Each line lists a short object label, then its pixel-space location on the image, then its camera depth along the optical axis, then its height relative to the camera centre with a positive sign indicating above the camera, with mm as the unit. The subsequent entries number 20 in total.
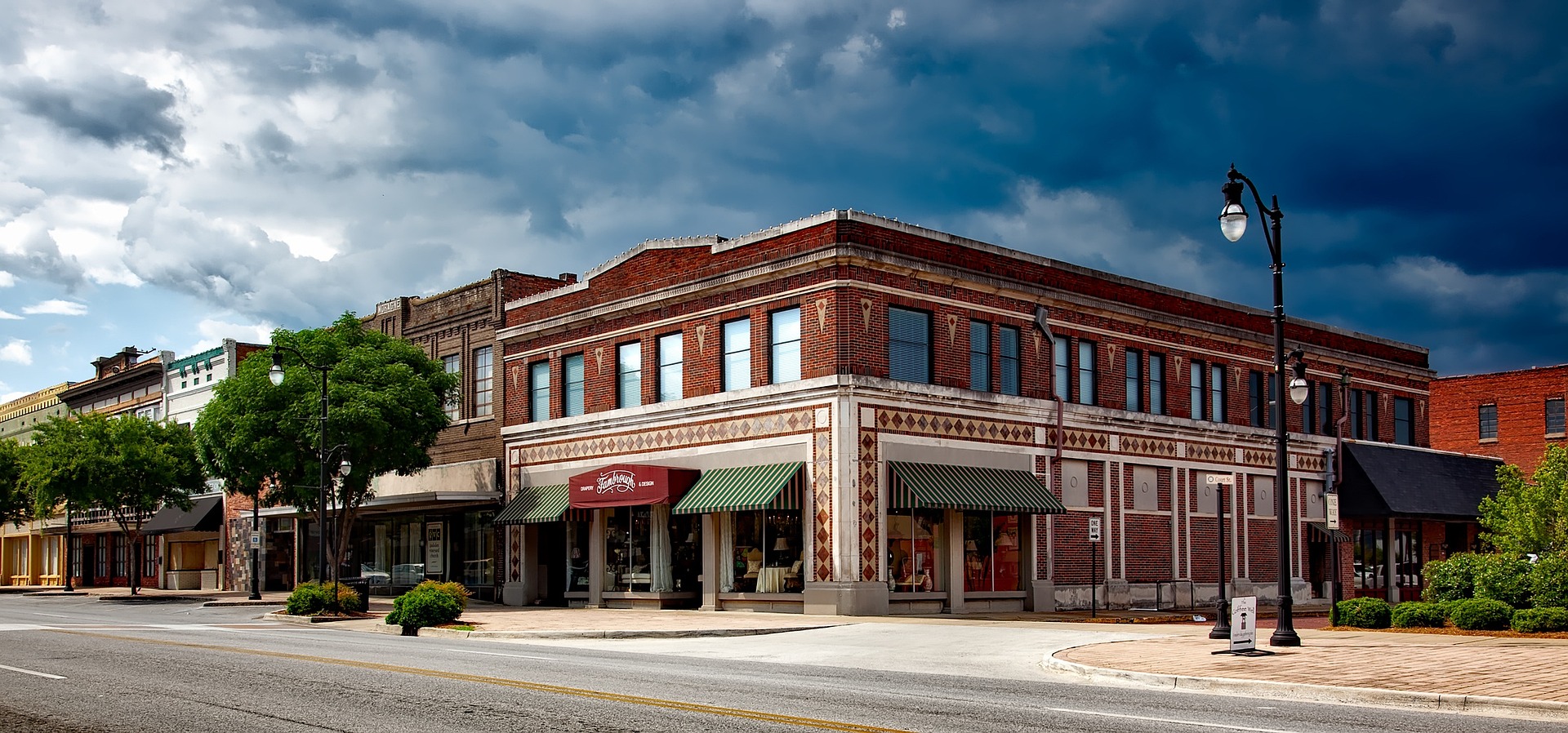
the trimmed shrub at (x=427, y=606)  26906 -2649
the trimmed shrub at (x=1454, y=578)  24000 -1963
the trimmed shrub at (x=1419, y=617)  22516 -2456
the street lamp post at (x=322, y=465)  32500 +202
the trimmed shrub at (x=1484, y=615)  21719 -2351
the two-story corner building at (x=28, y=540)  75250 -3618
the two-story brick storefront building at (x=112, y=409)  64625 +3123
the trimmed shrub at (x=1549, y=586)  21859 -1907
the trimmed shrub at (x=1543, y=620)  20859 -2339
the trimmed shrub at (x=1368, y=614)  23016 -2460
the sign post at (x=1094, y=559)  30766 -2185
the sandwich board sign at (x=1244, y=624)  17969 -2047
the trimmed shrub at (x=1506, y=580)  22406 -1876
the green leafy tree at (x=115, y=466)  52656 +319
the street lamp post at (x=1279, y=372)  19250 +1374
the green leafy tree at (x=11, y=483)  65312 -392
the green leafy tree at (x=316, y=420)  39031 +1515
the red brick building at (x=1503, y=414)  58625 +2290
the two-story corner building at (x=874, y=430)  30469 +997
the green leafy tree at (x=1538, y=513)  27953 -972
